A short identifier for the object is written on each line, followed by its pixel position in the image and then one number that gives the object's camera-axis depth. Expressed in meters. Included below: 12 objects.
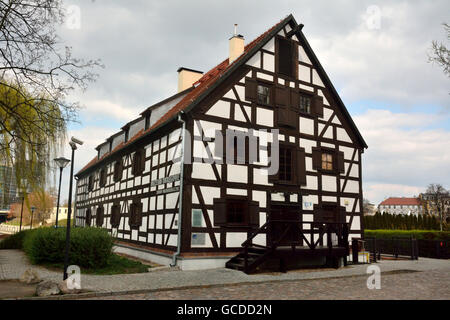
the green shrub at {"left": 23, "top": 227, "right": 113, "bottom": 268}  12.44
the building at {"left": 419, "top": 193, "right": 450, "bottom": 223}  69.32
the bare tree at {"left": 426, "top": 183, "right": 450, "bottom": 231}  65.83
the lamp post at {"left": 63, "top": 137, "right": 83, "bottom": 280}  9.79
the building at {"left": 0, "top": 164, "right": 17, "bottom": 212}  12.97
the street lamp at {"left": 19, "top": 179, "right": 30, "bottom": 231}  11.51
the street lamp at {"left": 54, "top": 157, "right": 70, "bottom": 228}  13.74
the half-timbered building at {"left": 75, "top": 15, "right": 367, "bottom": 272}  13.87
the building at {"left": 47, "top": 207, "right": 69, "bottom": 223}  91.50
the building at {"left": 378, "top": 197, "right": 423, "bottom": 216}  132.38
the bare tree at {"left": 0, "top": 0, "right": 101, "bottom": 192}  7.79
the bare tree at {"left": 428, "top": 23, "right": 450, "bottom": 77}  11.62
